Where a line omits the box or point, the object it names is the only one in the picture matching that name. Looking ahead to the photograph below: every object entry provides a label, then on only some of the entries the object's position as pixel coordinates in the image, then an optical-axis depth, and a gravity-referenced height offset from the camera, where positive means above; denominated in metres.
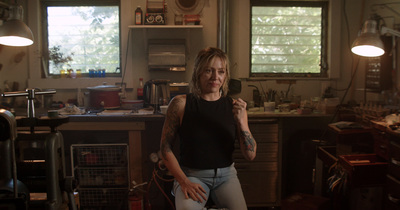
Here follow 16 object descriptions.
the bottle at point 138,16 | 3.43 +0.72
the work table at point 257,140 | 2.90 -0.54
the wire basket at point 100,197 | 3.00 -1.01
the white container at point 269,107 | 3.24 -0.21
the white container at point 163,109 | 2.98 -0.21
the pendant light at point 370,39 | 2.33 +0.33
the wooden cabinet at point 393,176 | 2.05 -0.57
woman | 1.85 -0.28
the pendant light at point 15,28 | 2.51 +0.44
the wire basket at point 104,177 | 2.98 -0.83
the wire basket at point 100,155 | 2.98 -0.63
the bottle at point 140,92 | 3.55 -0.07
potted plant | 3.64 +0.31
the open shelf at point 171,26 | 3.34 +0.60
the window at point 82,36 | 3.64 +0.54
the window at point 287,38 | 3.67 +0.54
